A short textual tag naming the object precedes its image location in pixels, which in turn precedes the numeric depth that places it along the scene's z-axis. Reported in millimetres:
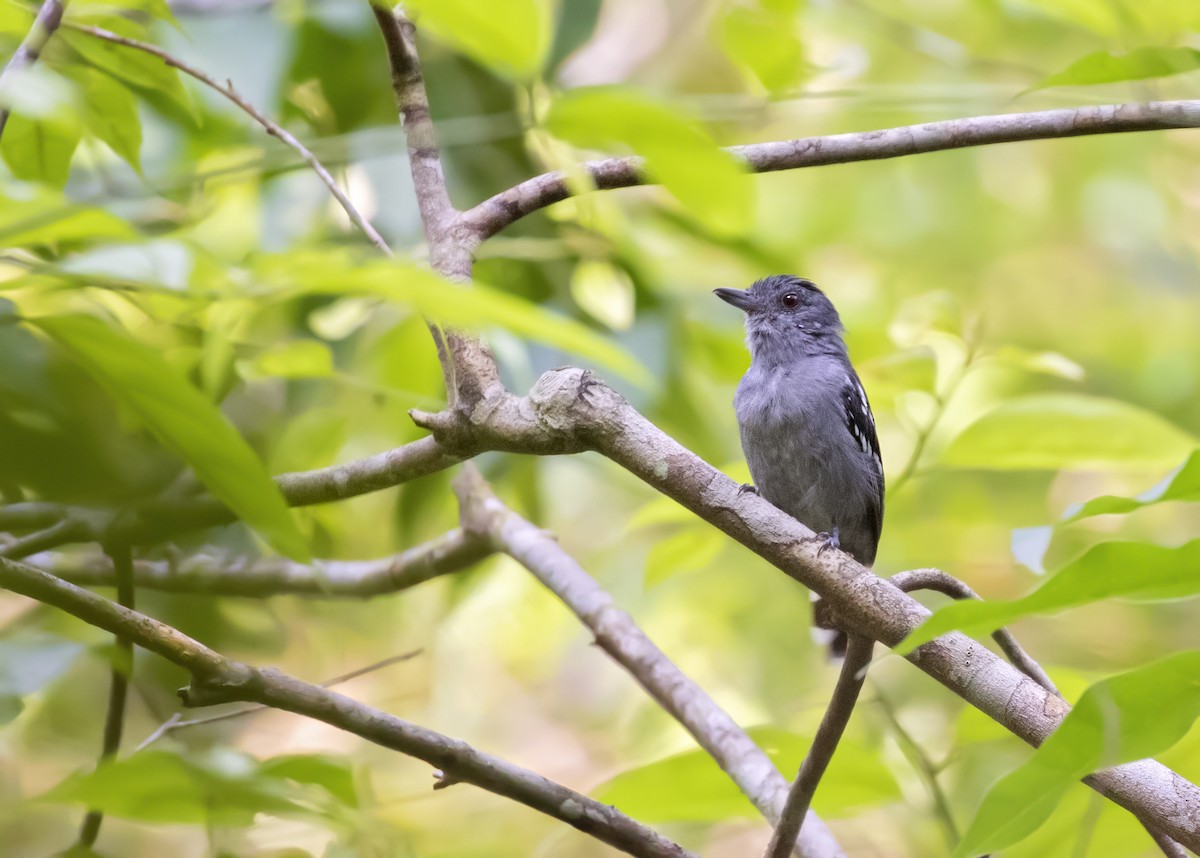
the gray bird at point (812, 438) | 5983
